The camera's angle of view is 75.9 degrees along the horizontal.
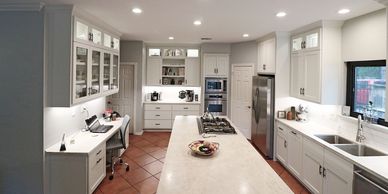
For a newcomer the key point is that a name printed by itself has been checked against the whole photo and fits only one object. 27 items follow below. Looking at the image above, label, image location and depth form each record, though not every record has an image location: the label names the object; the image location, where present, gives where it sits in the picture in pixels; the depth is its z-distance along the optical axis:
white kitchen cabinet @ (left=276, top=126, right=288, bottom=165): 4.46
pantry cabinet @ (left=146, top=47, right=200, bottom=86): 7.18
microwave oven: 6.95
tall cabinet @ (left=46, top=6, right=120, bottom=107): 3.18
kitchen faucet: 3.24
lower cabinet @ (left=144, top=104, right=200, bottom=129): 7.03
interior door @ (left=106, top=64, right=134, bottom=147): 6.82
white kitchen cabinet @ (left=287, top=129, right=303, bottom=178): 3.85
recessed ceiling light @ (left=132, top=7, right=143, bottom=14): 3.34
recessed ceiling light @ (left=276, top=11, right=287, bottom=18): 3.43
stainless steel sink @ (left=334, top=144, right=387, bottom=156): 3.16
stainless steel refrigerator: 4.96
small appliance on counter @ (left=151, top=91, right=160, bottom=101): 7.26
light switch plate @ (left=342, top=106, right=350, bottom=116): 3.71
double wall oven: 6.96
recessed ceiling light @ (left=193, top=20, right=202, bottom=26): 4.06
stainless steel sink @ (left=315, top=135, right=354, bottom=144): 3.60
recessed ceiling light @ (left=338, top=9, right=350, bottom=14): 3.23
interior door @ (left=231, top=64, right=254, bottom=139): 6.33
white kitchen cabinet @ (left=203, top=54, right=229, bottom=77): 6.89
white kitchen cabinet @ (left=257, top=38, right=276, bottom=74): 5.05
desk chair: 4.18
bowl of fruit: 2.52
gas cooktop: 3.53
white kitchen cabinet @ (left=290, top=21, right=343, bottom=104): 3.85
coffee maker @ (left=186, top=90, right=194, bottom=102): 7.29
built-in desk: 3.14
